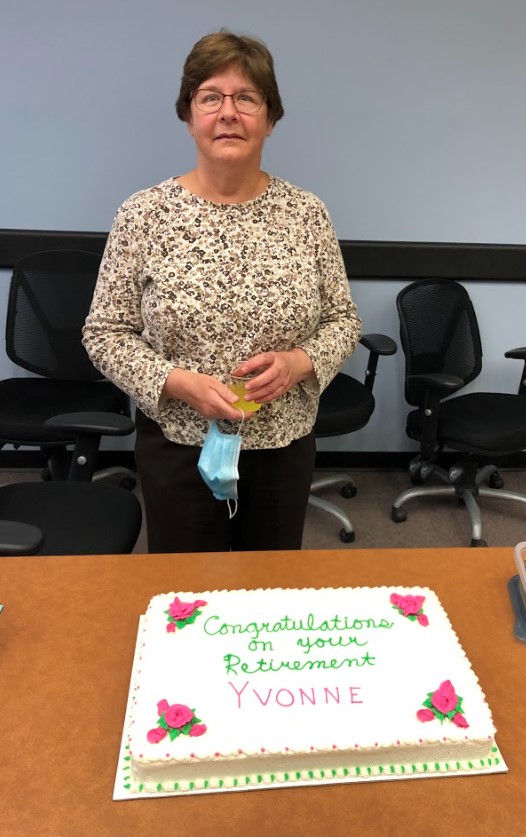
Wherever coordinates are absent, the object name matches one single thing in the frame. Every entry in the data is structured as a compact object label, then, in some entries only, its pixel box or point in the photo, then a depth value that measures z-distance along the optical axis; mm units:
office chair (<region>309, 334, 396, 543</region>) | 2258
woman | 1156
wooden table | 664
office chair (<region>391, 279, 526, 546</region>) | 2301
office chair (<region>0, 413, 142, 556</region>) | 1433
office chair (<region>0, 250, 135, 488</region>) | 2291
